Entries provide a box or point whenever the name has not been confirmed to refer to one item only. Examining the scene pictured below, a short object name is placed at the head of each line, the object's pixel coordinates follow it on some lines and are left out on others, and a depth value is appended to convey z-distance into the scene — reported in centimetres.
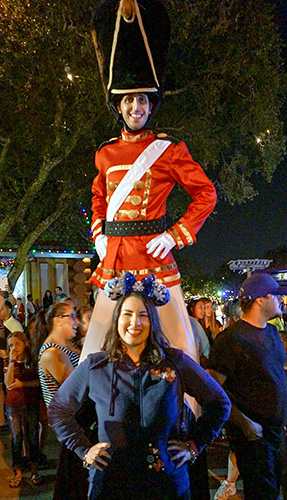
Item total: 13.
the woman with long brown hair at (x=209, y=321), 682
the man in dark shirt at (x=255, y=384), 308
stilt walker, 281
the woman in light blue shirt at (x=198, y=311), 569
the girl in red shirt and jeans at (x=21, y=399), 484
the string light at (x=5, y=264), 1541
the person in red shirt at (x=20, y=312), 1238
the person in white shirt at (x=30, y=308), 1198
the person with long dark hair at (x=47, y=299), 1277
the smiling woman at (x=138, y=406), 210
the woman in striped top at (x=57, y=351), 402
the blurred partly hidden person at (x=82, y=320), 534
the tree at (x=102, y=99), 877
